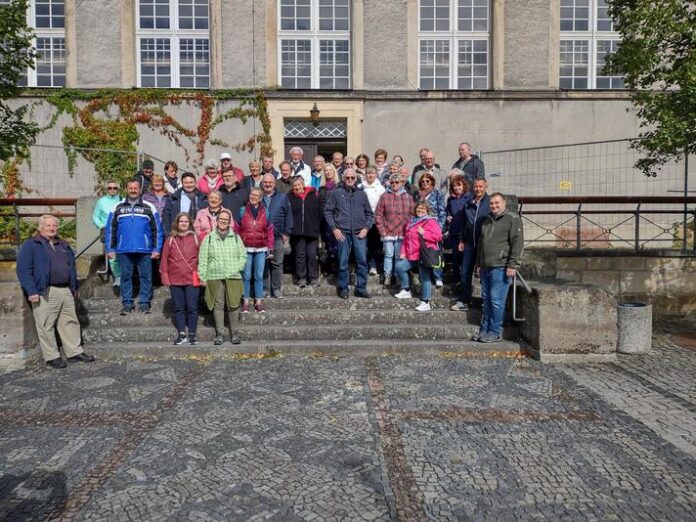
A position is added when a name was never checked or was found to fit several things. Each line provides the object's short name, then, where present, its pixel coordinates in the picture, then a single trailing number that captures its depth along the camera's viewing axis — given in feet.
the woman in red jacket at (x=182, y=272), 25.49
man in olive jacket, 25.35
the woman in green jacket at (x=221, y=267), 25.50
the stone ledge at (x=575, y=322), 24.52
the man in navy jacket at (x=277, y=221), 28.45
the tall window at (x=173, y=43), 48.37
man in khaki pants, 23.35
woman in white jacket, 30.17
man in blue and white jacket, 27.17
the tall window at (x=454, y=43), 49.03
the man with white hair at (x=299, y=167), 32.76
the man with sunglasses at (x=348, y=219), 28.45
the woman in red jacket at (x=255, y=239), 27.37
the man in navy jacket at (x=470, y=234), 27.20
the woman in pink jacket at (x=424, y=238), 27.40
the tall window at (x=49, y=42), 47.80
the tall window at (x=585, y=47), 49.60
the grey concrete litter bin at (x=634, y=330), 25.75
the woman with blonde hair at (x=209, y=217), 27.12
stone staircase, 25.43
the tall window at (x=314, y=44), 48.42
